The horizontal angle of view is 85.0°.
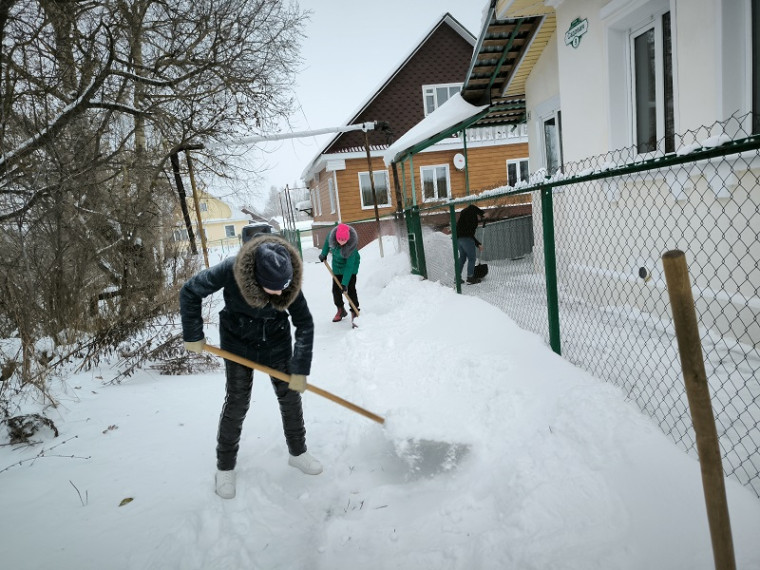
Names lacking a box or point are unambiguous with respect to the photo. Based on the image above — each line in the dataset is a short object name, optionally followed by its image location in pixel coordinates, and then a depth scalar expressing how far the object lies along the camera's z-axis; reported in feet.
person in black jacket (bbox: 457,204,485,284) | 24.84
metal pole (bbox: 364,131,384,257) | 46.13
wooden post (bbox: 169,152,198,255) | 34.25
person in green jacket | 21.68
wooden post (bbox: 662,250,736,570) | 4.23
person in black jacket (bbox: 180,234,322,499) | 7.75
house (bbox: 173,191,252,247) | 172.57
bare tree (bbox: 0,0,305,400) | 13.37
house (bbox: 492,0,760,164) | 11.41
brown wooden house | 56.59
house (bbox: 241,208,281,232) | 128.65
